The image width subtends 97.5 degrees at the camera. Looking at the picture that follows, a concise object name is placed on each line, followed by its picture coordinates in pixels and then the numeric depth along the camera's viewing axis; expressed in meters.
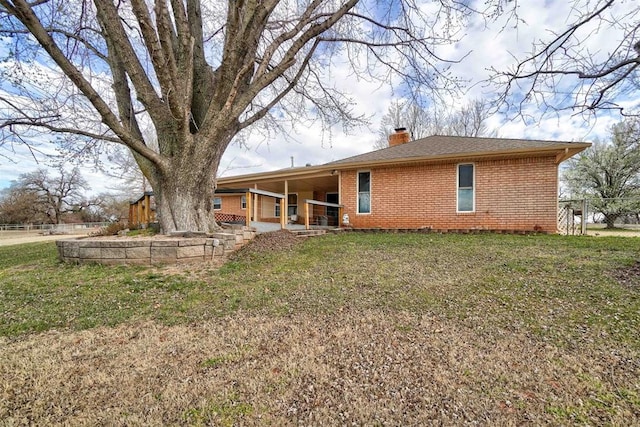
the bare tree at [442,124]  21.80
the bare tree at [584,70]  3.89
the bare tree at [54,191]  37.69
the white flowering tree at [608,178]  19.12
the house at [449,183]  8.53
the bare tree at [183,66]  5.10
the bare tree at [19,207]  35.69
